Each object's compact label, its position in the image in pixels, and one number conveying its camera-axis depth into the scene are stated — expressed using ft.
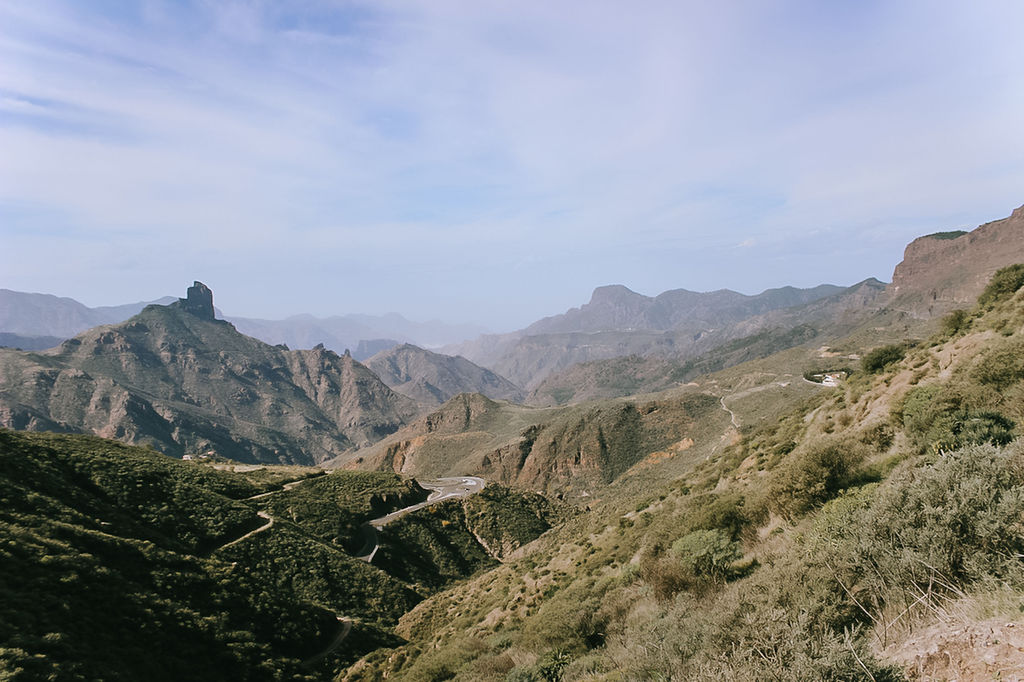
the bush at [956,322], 84.12
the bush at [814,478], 44.37
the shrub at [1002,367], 47.42
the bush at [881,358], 95.55
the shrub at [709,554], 40.06
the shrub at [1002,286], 92.27
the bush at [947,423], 39.06
